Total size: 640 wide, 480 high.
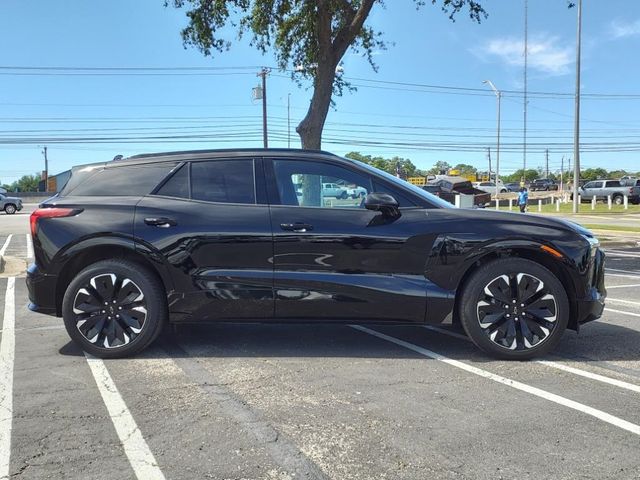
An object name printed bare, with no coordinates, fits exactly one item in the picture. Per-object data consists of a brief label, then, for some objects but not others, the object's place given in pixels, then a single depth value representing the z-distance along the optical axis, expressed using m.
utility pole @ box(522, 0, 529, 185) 46.41
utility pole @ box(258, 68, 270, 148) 33.46
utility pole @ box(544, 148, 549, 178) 132.38
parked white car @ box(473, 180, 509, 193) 63.18
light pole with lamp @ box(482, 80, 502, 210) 42.65
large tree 12.61
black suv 4.56
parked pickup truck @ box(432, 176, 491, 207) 35.38
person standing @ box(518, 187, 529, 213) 29.39
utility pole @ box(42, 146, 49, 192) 102.22
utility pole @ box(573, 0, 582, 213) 26.89
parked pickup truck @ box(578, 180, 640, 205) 40.16
